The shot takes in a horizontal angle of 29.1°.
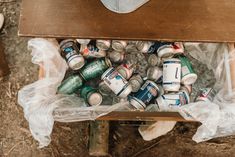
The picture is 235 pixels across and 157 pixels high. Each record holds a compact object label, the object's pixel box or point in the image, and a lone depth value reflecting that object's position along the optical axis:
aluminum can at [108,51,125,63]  1.72
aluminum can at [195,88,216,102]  1.65
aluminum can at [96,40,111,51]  1.65
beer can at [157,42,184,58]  1.66
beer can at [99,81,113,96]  1.68
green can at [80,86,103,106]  1.64
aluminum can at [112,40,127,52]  1.66
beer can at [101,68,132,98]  1.64
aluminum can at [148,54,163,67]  1.72
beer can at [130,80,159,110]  1.64
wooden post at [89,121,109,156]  1.89
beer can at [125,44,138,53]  1.75
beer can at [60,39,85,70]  1.65
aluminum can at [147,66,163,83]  1.70
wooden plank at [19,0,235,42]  1.57
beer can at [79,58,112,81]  1.68
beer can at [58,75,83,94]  1.65
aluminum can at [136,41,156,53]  1.70
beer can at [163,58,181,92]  1.64
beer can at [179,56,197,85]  1.67
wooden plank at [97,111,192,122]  1.57
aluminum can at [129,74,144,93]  1.70
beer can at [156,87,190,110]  1.63
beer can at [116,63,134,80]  1.70
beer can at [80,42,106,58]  1.69
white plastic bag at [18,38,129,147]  1.55
